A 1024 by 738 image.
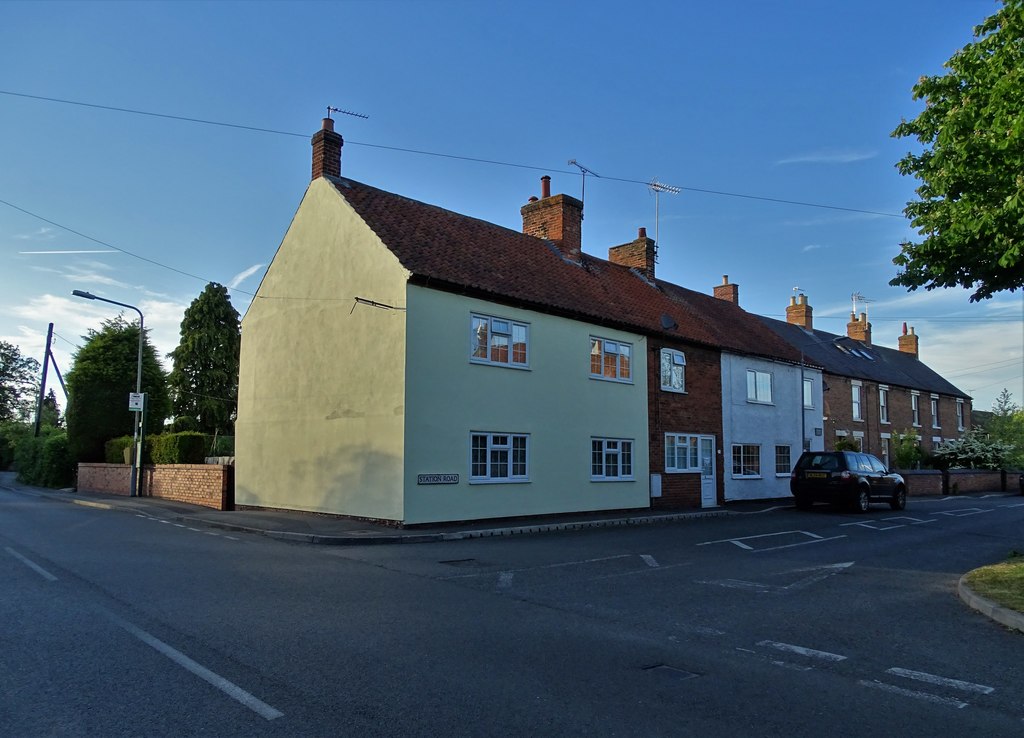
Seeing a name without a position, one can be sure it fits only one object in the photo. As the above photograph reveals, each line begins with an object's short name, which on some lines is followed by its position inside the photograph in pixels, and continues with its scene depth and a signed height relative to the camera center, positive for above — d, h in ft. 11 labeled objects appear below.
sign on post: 83.05 +3.49
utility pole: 139.38 +9.24
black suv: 71.46 -4.54
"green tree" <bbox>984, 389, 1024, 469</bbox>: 122.43 +1.94
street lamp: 85.73 -2.54
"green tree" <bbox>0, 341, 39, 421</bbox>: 239.71 +16.90
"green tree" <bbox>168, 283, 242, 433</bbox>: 169.48 +16.08
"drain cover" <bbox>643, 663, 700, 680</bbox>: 18.33 -6.21
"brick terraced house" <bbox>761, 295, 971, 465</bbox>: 115.14 +8.35
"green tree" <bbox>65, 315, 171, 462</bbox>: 109.81 +6.01
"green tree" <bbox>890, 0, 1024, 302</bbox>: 27.50 +11.22
